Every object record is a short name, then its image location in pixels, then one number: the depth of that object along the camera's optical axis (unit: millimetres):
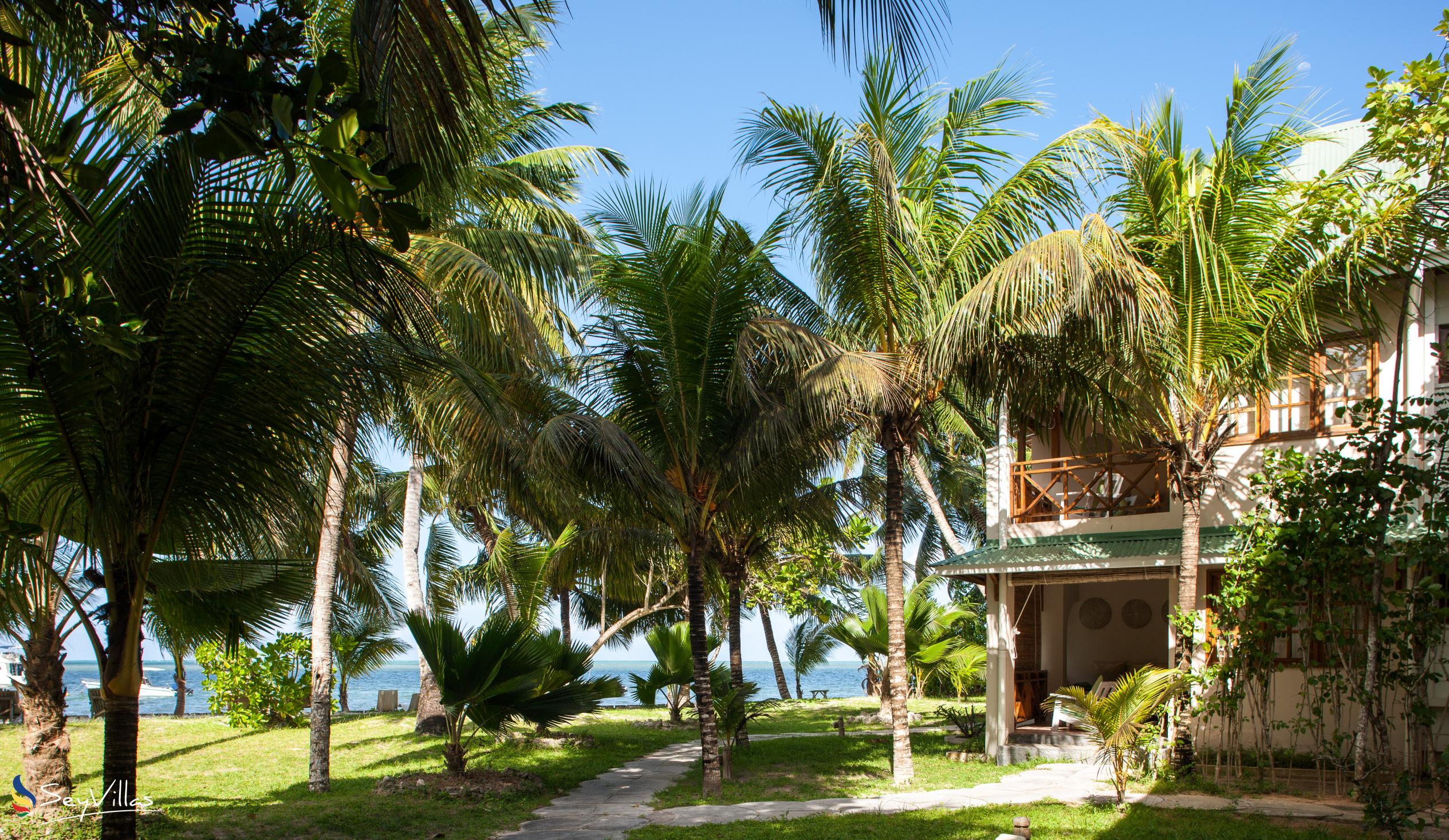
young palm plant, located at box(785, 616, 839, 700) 27547
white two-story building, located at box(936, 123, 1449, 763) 12109
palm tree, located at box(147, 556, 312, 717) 8133
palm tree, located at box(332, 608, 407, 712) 20938
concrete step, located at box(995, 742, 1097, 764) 13211
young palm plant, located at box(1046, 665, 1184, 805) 9438
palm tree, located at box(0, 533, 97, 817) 8008
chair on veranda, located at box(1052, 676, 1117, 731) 14047
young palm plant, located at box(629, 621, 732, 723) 17844
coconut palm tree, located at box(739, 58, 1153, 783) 11430
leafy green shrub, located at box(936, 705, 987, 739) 15031
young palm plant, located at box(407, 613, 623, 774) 10703
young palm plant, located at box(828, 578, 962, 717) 19719
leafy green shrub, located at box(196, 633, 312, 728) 16625
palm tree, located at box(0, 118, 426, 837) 4996
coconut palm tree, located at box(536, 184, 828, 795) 11312
